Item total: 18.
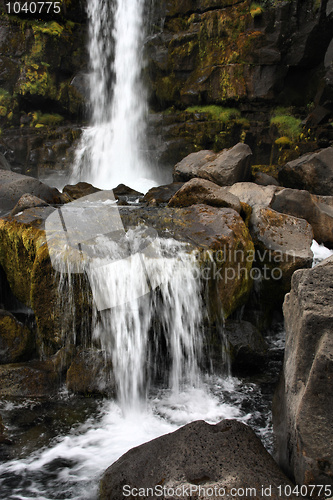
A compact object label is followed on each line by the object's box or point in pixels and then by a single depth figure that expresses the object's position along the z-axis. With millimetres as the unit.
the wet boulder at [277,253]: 5254
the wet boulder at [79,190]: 9888
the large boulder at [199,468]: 2195
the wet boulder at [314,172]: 8945
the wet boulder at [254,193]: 6512
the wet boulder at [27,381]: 3846
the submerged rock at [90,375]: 3896
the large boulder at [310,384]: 2104
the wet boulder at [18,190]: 6684
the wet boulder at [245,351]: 4332
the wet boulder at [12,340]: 4274
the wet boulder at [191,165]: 10312
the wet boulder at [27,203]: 5238
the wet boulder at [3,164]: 10077
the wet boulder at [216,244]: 4516
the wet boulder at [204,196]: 5559
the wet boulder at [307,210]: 6828
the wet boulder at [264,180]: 10172
